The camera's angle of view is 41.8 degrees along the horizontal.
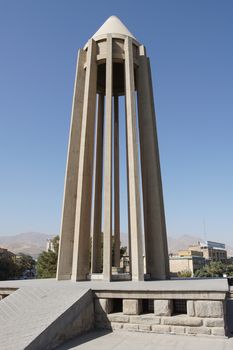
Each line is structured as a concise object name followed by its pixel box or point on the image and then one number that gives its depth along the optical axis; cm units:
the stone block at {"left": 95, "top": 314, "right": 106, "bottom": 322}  820
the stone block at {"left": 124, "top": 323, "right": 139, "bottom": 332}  775
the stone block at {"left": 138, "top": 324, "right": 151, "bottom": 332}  763
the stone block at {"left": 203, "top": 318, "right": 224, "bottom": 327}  708
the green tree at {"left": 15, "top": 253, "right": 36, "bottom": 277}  7453
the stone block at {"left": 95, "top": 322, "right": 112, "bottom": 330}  813
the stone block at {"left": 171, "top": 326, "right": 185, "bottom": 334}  734
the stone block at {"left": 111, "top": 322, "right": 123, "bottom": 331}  797
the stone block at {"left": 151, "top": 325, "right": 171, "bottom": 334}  745
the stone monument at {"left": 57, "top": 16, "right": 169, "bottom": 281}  1195
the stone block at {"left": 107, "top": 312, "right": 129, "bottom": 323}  794
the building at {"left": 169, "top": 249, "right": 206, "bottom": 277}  7327
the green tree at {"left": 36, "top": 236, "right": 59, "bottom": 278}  2794
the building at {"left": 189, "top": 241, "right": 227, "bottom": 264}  9544
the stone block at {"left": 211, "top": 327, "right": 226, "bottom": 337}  705
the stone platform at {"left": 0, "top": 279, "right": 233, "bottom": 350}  666
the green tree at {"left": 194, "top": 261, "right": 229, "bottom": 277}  4631
